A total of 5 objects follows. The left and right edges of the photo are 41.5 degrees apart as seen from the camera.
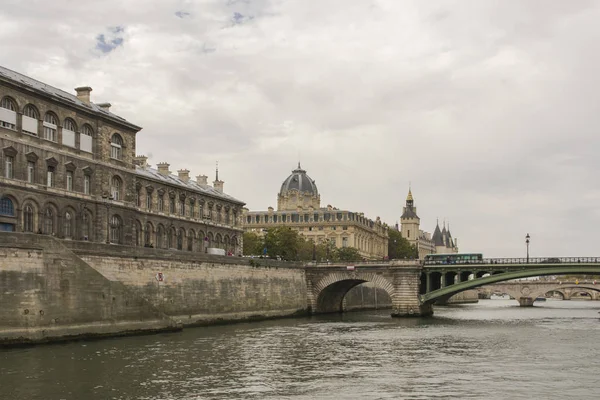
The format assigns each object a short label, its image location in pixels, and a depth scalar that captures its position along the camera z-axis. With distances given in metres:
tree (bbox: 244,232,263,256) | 119.61
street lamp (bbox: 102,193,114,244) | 63.72
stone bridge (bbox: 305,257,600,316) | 79.94
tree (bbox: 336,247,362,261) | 138.12
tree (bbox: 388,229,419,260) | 174.75
